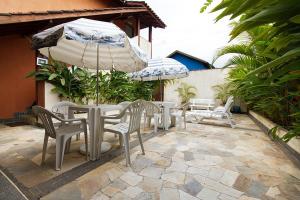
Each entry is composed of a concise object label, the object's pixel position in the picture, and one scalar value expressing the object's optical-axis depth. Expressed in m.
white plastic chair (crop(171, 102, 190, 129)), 5.49
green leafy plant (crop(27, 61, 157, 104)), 6.22
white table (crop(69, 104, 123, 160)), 3.01
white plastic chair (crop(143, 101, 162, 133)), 5.09
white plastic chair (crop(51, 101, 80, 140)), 3.52
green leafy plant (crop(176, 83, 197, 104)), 12.07
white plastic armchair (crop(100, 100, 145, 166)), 2.91
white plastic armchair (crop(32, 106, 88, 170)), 2.59
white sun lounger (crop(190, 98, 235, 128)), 6.20
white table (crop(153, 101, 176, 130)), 5.57
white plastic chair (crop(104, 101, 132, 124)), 3.87
